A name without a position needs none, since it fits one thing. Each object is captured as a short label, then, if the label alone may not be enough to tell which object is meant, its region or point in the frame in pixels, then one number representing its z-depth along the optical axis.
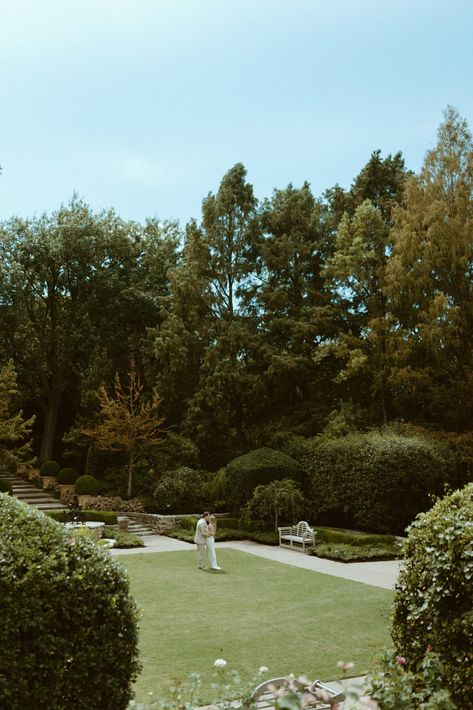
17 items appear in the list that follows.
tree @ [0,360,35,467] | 23.58
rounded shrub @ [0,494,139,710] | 4.18
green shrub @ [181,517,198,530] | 21.56
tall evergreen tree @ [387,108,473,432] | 22.89
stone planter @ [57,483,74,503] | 26.08
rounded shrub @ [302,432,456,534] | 19.94
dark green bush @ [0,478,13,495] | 24.34
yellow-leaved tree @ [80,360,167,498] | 25.23
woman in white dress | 15.05
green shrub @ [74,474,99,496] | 25.42
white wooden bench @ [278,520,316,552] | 18.61
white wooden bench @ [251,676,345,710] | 3.55
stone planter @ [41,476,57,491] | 28.29
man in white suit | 15.29
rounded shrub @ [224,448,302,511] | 21.70
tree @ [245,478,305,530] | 20.42
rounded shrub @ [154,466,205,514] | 23.27
